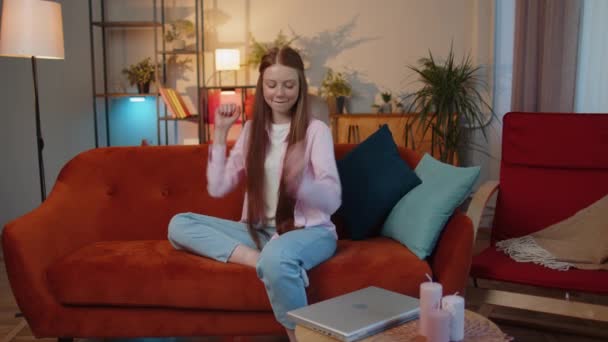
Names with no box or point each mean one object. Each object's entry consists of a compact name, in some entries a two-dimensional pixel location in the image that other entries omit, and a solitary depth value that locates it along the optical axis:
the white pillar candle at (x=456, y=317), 1.17
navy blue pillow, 2.07
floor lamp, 2.70
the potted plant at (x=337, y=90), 4.66
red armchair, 2.30
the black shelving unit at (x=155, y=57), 4.75
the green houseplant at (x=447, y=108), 4.10
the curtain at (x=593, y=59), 3.65
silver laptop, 1.19
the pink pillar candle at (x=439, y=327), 1.13
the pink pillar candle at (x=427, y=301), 1.18
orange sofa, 1.80
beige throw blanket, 1.96
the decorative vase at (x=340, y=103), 4.65
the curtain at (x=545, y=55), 3.73
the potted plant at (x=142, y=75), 4.84
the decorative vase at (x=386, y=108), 4.66
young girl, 1.85
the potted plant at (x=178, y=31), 4.83
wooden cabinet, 4.34
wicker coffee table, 1.17
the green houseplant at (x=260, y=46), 4.81
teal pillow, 1.86
